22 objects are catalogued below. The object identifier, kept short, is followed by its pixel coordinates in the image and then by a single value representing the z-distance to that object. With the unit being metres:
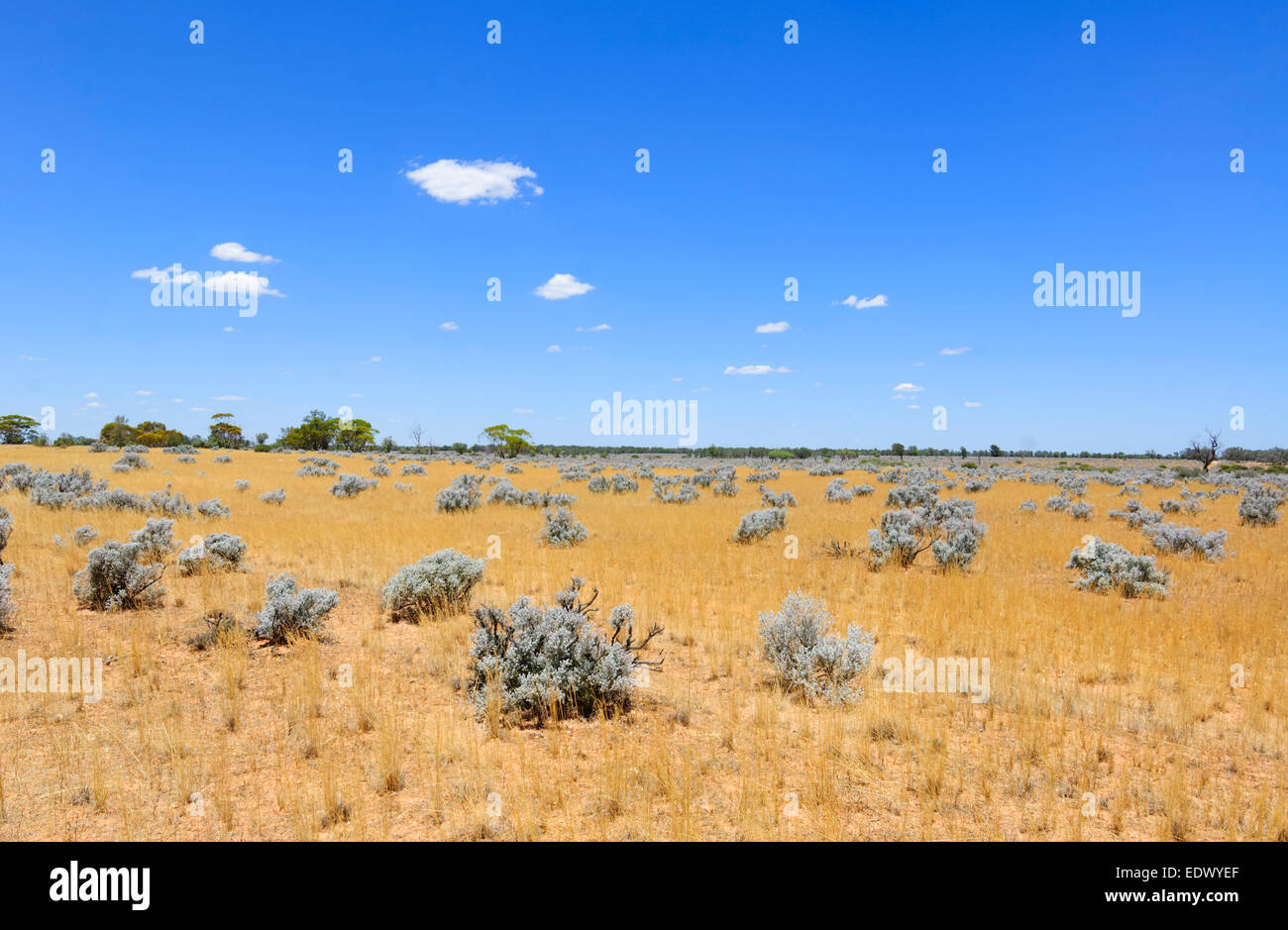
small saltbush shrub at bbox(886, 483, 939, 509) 20.45
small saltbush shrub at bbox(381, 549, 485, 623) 8.10
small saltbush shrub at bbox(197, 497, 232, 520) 14.68
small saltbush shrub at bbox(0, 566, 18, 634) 6.44
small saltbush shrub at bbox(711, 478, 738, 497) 25.09
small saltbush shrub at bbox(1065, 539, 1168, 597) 9.57
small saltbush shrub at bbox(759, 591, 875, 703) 5.87
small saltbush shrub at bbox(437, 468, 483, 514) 18.14
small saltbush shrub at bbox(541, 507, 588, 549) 13.20
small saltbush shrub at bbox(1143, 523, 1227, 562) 12.31
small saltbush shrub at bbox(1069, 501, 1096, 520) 18.61
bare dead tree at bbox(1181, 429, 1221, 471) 44.00
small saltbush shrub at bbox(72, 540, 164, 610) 7.46
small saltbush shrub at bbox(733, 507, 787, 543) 13.77
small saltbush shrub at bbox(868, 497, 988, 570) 11.31
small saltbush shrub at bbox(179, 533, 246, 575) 9.26
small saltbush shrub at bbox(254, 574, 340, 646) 6.71
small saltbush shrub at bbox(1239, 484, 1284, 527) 17.36
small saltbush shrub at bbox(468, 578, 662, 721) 5.31
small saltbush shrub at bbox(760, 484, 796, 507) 21.14
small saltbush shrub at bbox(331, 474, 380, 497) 21.83
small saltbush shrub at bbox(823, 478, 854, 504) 23.16
